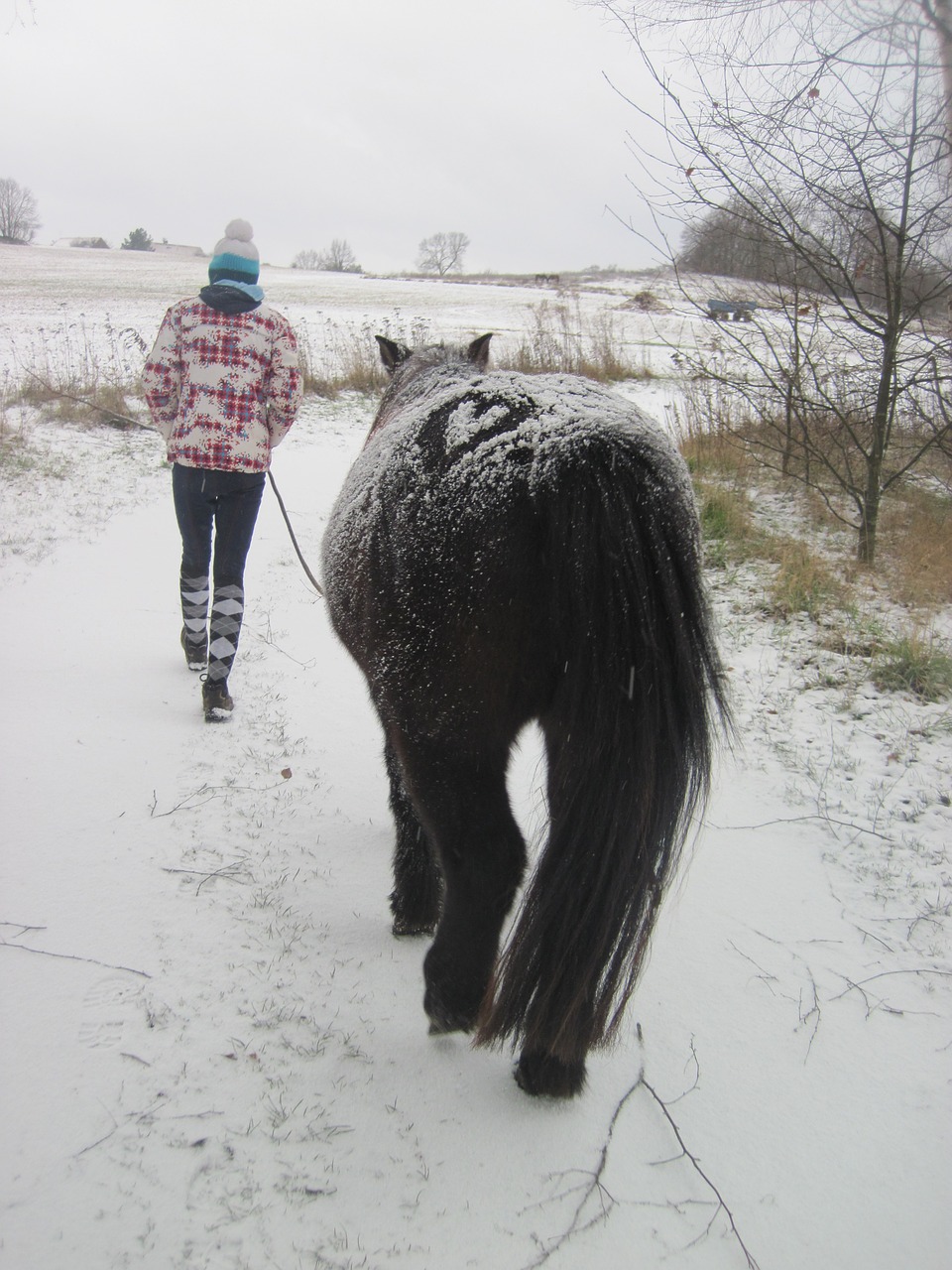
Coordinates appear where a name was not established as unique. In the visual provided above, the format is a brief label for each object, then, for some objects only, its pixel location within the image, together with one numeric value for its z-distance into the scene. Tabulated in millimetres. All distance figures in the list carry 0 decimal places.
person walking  3002
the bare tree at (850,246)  4020
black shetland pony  1331
